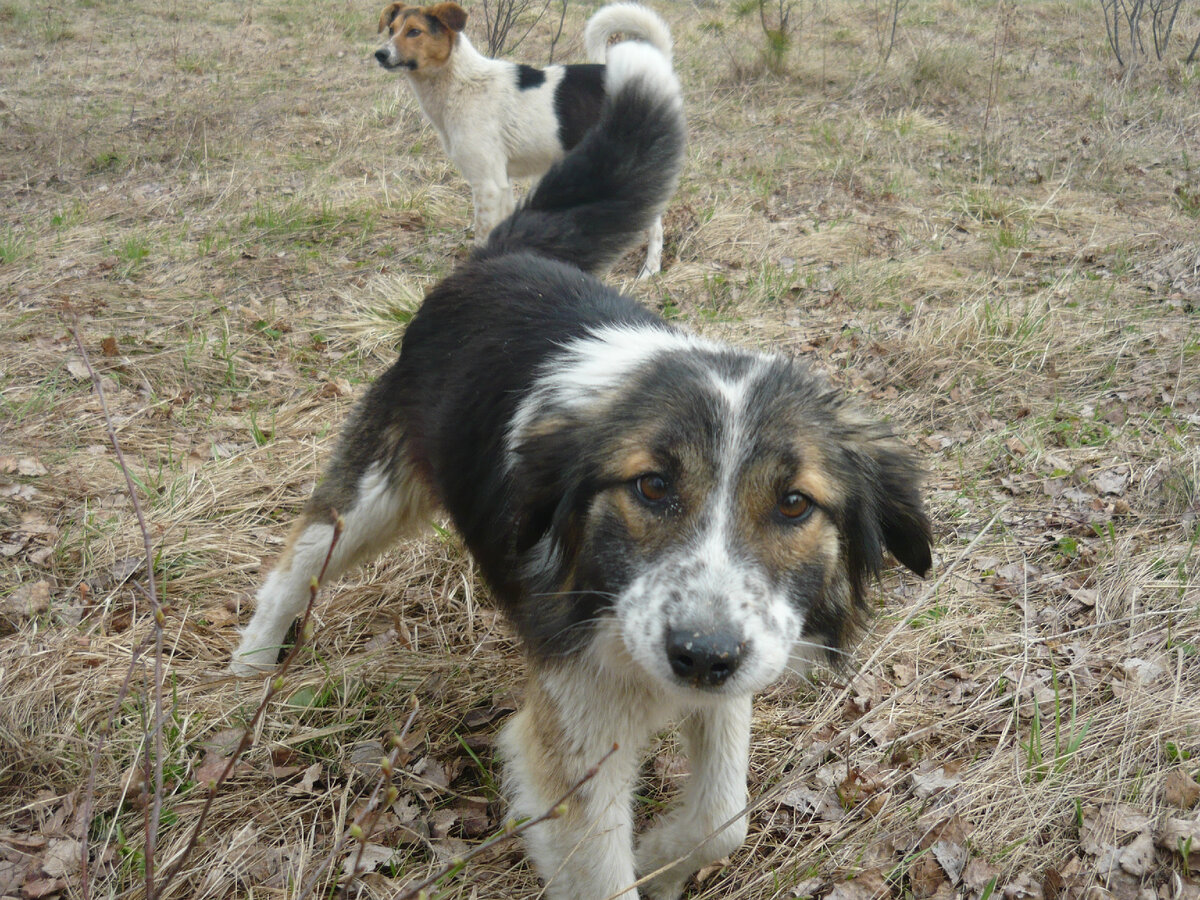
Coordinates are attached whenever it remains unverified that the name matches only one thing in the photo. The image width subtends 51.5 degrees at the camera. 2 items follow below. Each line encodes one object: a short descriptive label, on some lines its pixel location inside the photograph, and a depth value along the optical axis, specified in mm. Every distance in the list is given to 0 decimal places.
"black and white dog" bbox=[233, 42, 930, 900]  535
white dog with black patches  1788
